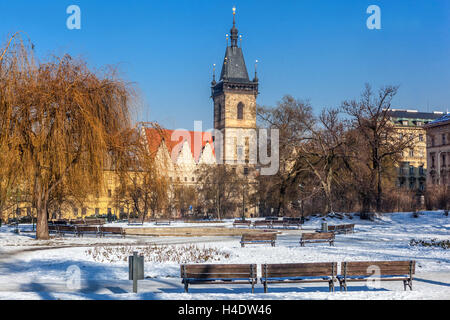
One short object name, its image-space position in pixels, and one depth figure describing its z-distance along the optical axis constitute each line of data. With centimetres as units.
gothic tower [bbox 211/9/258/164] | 10806
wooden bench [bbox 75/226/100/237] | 2895
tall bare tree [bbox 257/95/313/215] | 4894
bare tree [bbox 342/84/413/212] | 4225
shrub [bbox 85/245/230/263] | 1903
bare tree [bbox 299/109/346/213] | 4541
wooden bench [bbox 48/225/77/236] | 2966
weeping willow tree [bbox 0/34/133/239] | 2342
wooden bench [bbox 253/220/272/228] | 3744
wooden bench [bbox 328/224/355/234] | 3100
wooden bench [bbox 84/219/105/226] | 3919
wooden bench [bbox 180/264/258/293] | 1296
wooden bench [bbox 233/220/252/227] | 4015
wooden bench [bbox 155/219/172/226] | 4755
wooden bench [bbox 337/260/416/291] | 1320
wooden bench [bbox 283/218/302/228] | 3731
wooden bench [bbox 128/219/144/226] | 4581
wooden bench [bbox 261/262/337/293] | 1295
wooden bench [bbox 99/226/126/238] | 2878
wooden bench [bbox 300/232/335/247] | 2350
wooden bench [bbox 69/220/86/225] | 3703
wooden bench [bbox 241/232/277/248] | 2355
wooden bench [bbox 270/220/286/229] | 3753
